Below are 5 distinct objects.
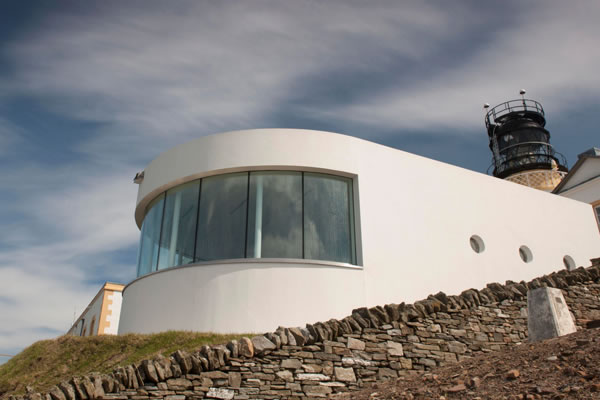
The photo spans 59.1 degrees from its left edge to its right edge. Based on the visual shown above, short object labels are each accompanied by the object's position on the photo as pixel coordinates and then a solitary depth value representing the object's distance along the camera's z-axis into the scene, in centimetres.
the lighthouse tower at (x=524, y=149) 3419
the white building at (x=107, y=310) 2473
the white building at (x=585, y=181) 2227
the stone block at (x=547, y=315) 818
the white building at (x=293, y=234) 1184
